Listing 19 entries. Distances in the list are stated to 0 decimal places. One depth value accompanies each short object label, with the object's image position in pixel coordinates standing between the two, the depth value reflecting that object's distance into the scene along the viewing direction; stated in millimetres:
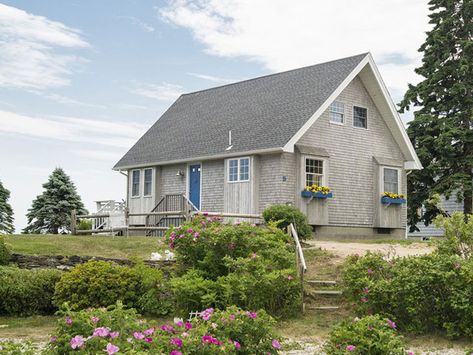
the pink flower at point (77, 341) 5532
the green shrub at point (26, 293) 13422
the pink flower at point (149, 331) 5925
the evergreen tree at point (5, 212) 32781
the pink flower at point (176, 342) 5684
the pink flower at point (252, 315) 6648
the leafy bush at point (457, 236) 12734
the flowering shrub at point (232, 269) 11898
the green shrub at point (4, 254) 15883
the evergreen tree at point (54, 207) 36062
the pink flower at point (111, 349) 5234
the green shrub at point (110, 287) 13055
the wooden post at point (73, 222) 24766
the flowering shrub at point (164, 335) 5625
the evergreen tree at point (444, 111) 29844
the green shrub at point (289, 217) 18484
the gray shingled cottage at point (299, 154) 23734
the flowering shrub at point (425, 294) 10602
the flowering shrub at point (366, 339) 6750
